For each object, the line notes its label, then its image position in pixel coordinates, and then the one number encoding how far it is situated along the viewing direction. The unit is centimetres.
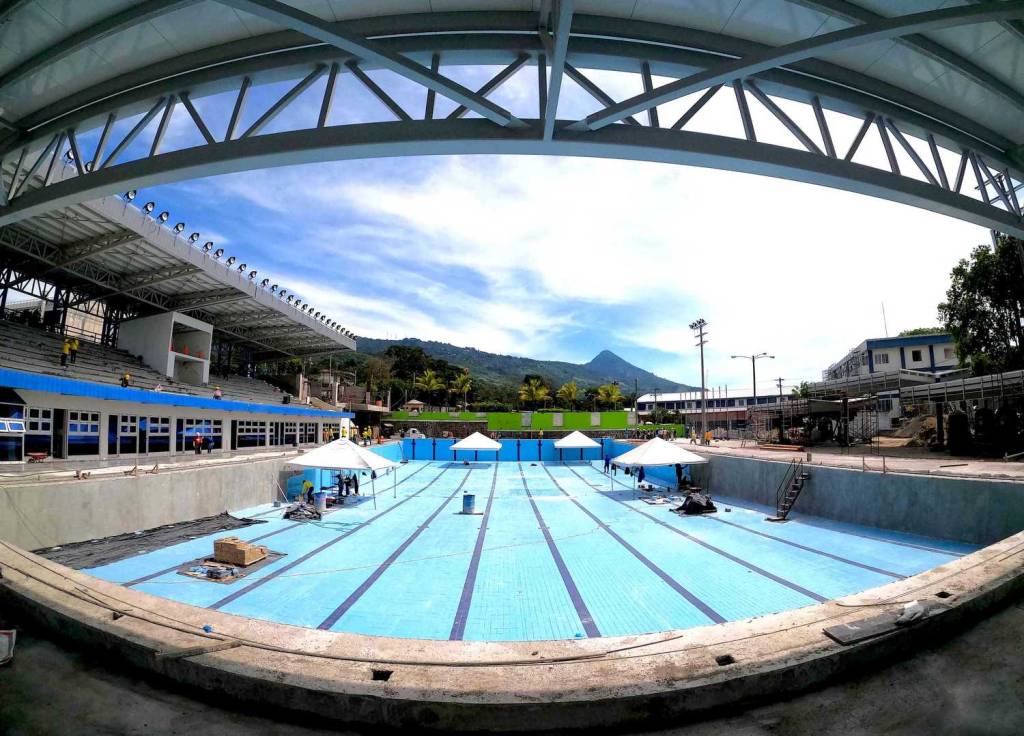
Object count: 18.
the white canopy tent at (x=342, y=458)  1305
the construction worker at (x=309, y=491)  1391
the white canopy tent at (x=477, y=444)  2347
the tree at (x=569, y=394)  6391
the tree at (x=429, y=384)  6438
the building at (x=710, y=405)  7044
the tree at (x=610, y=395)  6350
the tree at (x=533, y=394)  6378
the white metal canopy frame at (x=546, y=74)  402
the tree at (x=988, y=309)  2186
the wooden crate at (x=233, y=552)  842
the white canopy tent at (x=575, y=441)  2398
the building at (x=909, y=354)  3888
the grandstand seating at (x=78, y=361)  1441
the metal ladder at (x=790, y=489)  1274
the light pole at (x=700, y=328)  3766
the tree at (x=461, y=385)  6353
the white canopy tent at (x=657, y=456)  1518
